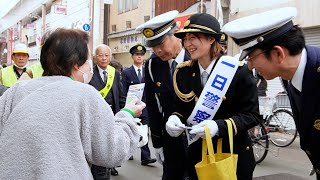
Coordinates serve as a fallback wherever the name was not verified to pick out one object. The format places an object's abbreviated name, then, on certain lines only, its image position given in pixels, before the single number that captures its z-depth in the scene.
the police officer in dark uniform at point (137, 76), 6.44
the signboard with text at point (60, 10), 21.44
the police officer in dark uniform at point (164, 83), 3.00
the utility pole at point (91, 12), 16.94
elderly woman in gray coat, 1.69
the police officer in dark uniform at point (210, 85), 2.50
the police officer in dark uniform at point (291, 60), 1.83
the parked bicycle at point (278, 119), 8.20
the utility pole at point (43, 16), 28.72
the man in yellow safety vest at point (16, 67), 5.46
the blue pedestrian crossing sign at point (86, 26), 14.38
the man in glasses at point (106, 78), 5.20
